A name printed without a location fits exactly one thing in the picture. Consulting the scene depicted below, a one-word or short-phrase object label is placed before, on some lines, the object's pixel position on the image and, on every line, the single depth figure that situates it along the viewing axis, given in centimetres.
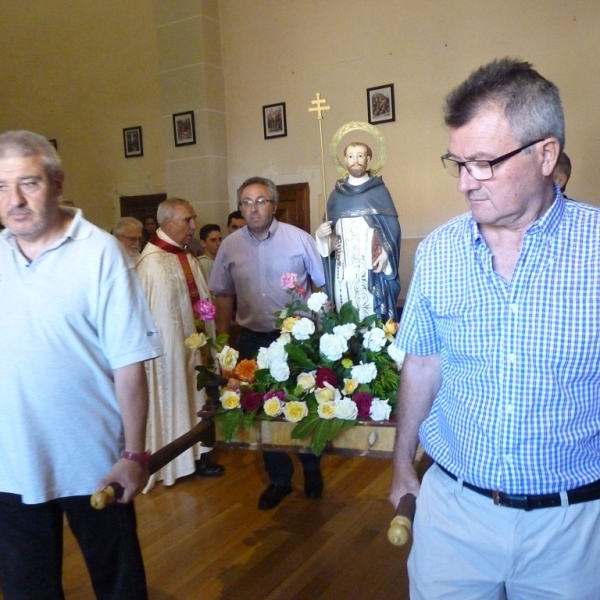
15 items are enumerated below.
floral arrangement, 211
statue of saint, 290
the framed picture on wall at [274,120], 689
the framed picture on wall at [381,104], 618
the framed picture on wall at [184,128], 714
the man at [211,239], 571
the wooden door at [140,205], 794
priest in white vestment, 363
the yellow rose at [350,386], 221
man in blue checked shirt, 120
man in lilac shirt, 334
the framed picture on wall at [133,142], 795
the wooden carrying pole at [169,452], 140
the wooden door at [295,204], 687
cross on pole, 289
